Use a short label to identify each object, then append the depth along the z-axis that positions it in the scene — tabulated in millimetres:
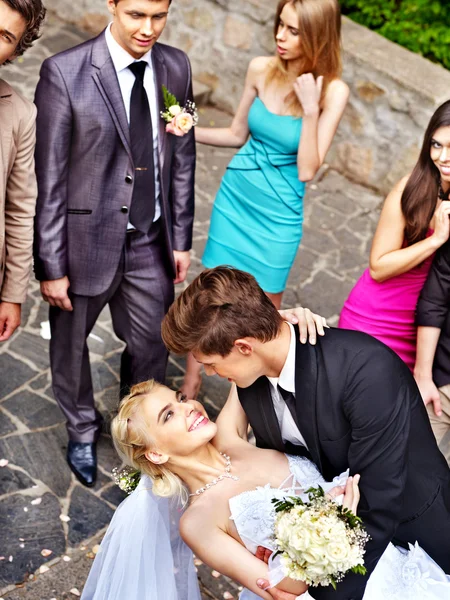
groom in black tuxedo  2957
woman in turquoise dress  4840
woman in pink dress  3939
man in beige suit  3408
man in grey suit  3979
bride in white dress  3207
